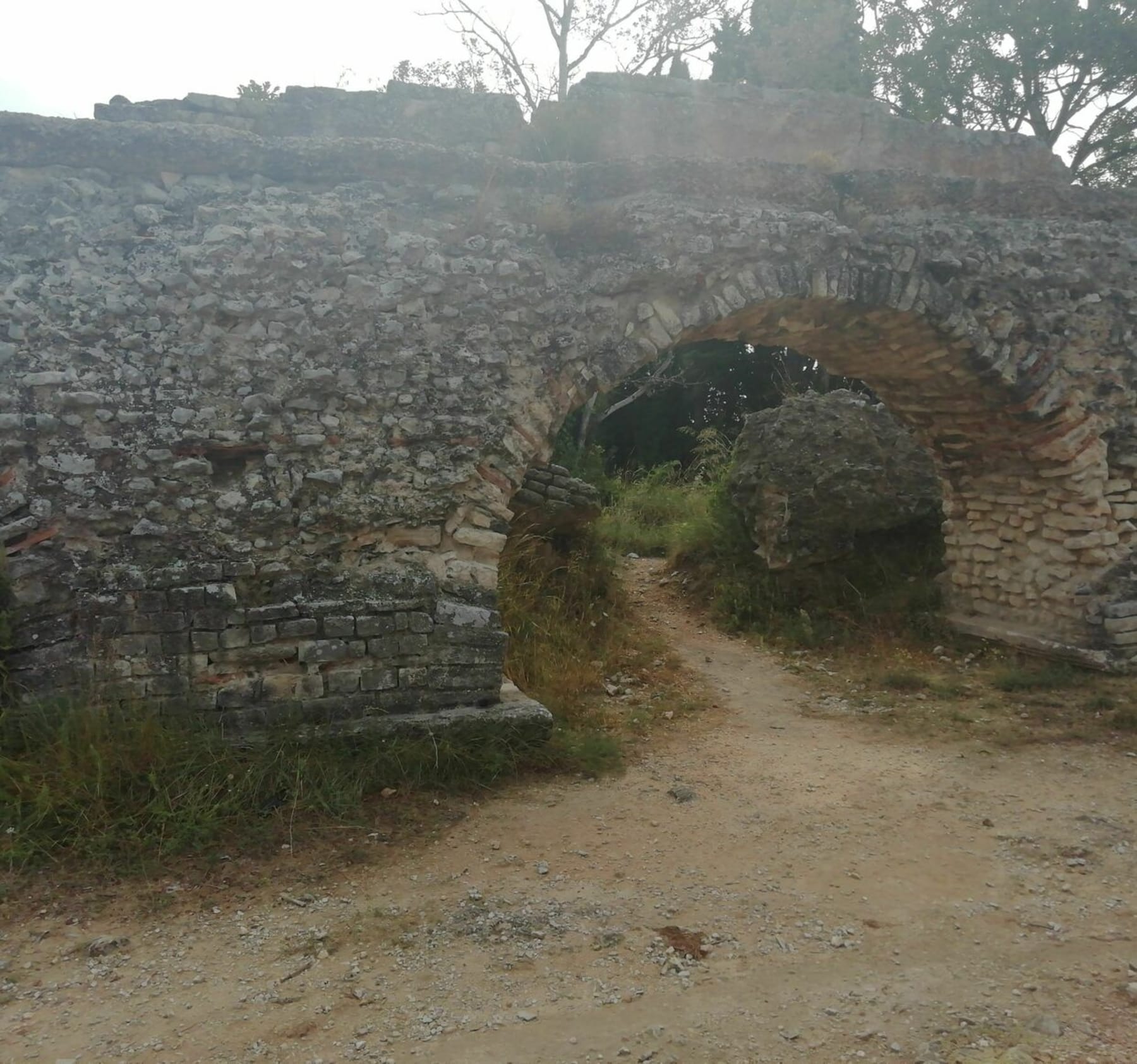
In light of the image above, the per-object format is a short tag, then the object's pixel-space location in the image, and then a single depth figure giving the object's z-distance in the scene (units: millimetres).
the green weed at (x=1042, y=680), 5301
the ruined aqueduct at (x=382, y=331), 3646
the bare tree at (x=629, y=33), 14258
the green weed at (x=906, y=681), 5480
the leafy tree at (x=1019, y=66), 12773
